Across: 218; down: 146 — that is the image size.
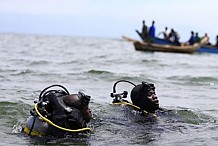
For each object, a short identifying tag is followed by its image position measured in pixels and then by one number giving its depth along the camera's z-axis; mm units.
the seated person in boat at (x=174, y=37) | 33988
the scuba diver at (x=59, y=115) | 5816
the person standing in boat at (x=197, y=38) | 35947
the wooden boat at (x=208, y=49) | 34500
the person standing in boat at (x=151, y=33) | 32156
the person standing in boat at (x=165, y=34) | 34406
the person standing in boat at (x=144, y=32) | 32925
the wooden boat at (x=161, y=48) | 30250
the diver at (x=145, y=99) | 7270
